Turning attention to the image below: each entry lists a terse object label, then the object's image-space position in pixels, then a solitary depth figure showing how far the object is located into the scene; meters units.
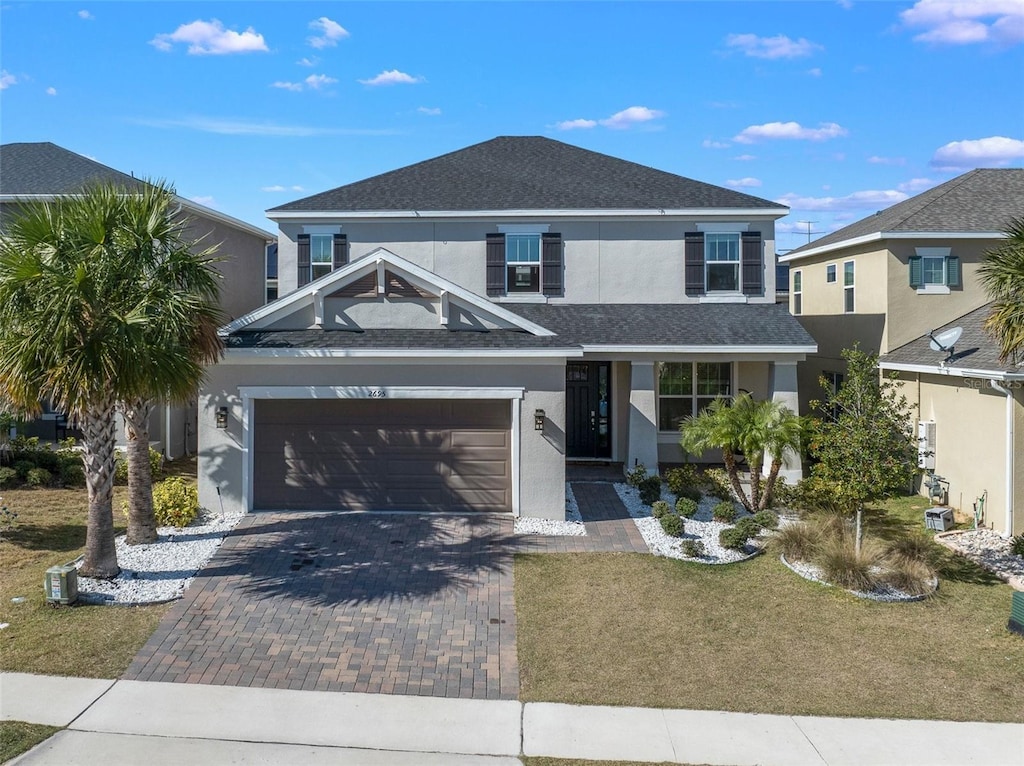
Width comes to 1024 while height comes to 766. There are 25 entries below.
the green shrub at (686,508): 14.21
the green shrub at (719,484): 15.99
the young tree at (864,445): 12.12
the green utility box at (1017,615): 10.08
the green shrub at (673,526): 13.34
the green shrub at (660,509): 14.04
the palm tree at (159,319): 10.82
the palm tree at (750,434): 14.05
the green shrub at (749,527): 12.88
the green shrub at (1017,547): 13.00
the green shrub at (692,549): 12.56
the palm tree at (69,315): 10.09
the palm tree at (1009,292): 11.62
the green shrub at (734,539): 12.61
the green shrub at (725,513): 14.23
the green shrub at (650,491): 15.46
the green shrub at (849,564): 11.36
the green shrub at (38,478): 15.80
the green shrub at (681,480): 16.19
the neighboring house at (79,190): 18.55
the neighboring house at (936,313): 14.39
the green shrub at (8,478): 15.59
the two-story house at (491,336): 14.34
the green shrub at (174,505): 13.60
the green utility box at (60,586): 10.29
